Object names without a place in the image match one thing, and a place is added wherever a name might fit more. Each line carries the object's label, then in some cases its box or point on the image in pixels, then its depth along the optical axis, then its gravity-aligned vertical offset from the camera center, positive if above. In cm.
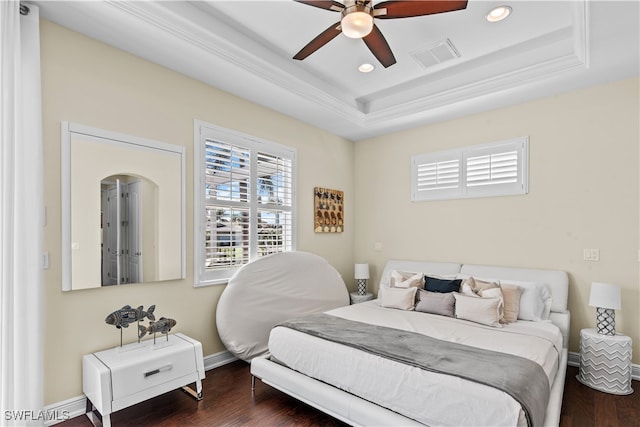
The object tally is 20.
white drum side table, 277 -125
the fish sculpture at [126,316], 242 -73
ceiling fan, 191 +116
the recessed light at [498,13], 256 +149
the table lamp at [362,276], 459 -85
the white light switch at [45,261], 229 -31
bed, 184 -97
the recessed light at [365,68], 343 +144
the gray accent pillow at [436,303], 327 -88
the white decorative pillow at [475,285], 330 -72
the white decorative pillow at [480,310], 299 -88
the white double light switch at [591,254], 325 -42
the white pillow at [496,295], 307 -77
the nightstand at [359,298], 449 -112
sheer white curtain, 201 -2
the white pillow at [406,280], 371 -75
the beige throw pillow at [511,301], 315 -84
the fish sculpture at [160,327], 254 -84
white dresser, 221 -109
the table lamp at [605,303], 288 -78
